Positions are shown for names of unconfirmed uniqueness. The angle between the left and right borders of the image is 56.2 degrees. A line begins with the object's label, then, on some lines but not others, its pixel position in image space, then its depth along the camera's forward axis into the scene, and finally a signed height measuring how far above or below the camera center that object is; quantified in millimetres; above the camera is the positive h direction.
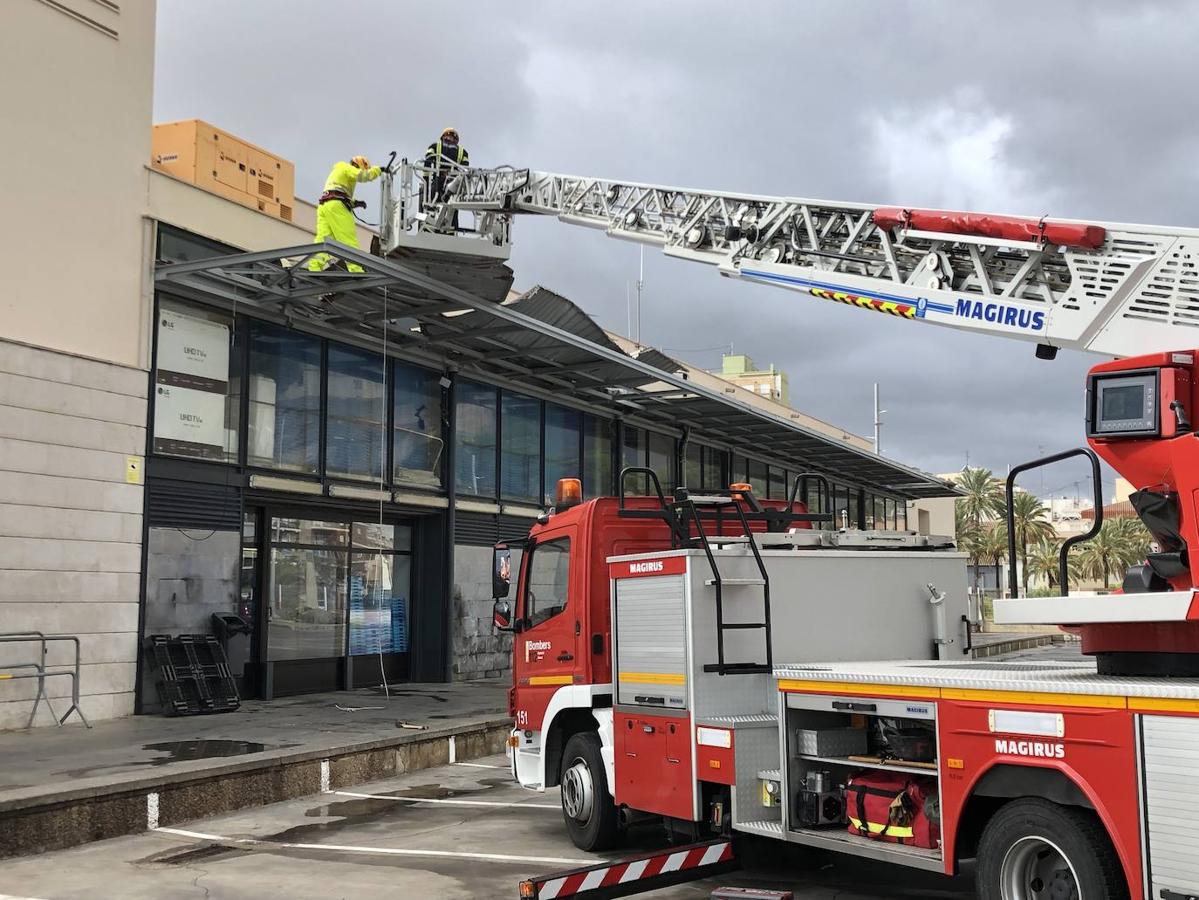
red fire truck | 5211 -415
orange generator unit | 15852 +6097
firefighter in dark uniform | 14734 +5533
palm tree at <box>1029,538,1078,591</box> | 62141 +1170
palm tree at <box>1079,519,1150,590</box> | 52788 +1701
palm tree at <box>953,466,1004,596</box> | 66812 +4603
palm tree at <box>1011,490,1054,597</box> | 58356 +3495
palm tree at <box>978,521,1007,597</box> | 62500 +2149
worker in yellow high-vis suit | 14539 +4996
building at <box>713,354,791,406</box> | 61562 +11695
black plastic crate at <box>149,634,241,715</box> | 13898 -1107
